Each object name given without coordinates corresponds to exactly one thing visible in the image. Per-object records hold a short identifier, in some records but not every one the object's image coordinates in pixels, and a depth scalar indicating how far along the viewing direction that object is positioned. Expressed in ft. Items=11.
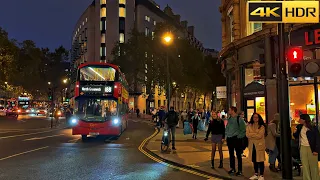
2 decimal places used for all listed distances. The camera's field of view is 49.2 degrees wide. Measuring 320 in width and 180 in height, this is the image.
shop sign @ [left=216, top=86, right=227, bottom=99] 74.64
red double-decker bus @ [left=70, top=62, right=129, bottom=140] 63.41
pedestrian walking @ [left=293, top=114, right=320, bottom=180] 25.20
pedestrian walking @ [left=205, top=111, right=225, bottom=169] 35.12
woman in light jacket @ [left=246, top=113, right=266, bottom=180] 28.86
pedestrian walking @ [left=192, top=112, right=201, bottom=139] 66.33
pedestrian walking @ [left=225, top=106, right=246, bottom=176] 31.24
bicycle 45.91
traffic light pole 26.53
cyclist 46.68
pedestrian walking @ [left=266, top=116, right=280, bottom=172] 32.35
